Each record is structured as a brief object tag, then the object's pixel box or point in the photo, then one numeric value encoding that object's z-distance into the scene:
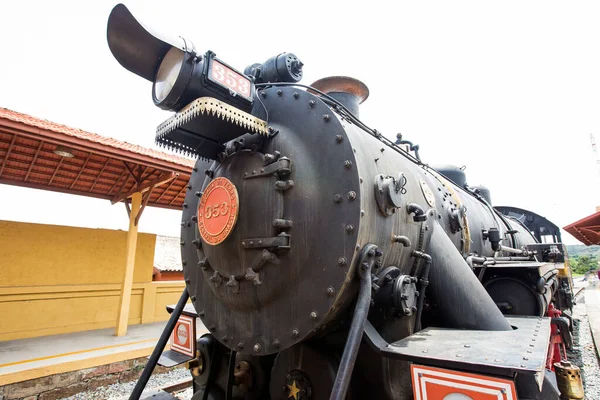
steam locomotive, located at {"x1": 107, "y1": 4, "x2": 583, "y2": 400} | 1.75
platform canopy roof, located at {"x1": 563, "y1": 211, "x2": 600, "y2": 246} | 17.08
